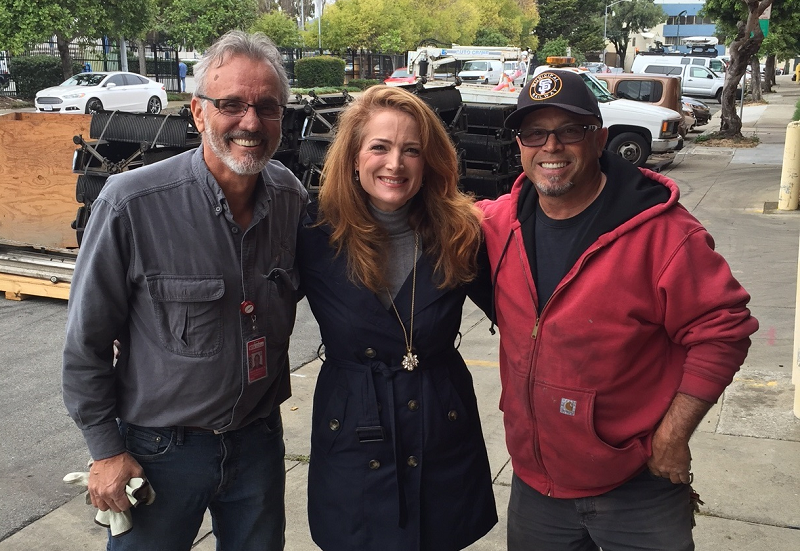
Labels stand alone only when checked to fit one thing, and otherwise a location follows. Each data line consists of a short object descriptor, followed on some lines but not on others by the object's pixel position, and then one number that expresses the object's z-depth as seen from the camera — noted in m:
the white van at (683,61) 35.00
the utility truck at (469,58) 24.26
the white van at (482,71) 28.75
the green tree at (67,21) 28.67
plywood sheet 9.08
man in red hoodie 2.31
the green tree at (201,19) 38.62
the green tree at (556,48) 52.82
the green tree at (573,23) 58.25
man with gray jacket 2.37
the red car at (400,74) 31.32
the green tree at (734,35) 18.92
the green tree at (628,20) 85.38
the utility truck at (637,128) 16.34
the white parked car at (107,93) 24.47
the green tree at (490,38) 59.41
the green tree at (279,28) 46.69
